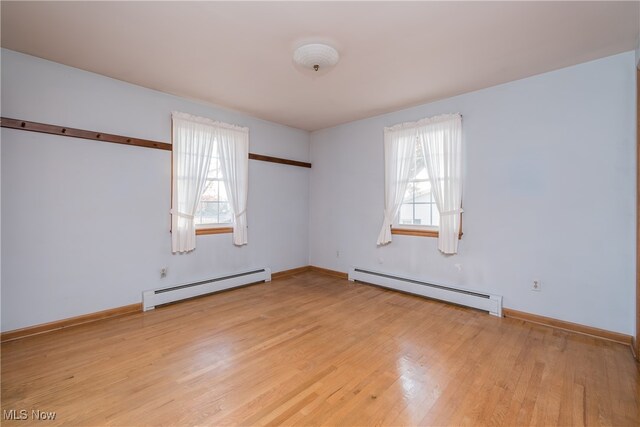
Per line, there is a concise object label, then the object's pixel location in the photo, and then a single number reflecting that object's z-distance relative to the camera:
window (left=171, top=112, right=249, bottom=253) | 3.68
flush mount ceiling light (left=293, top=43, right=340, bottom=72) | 2.45
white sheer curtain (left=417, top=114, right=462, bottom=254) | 3.58
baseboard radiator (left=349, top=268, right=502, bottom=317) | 3.30
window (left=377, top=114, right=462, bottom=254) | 3.60
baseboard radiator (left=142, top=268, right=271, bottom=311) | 3.41
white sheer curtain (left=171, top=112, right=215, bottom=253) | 3.64
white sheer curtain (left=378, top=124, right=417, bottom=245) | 4.05
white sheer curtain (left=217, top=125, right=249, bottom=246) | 4.15
